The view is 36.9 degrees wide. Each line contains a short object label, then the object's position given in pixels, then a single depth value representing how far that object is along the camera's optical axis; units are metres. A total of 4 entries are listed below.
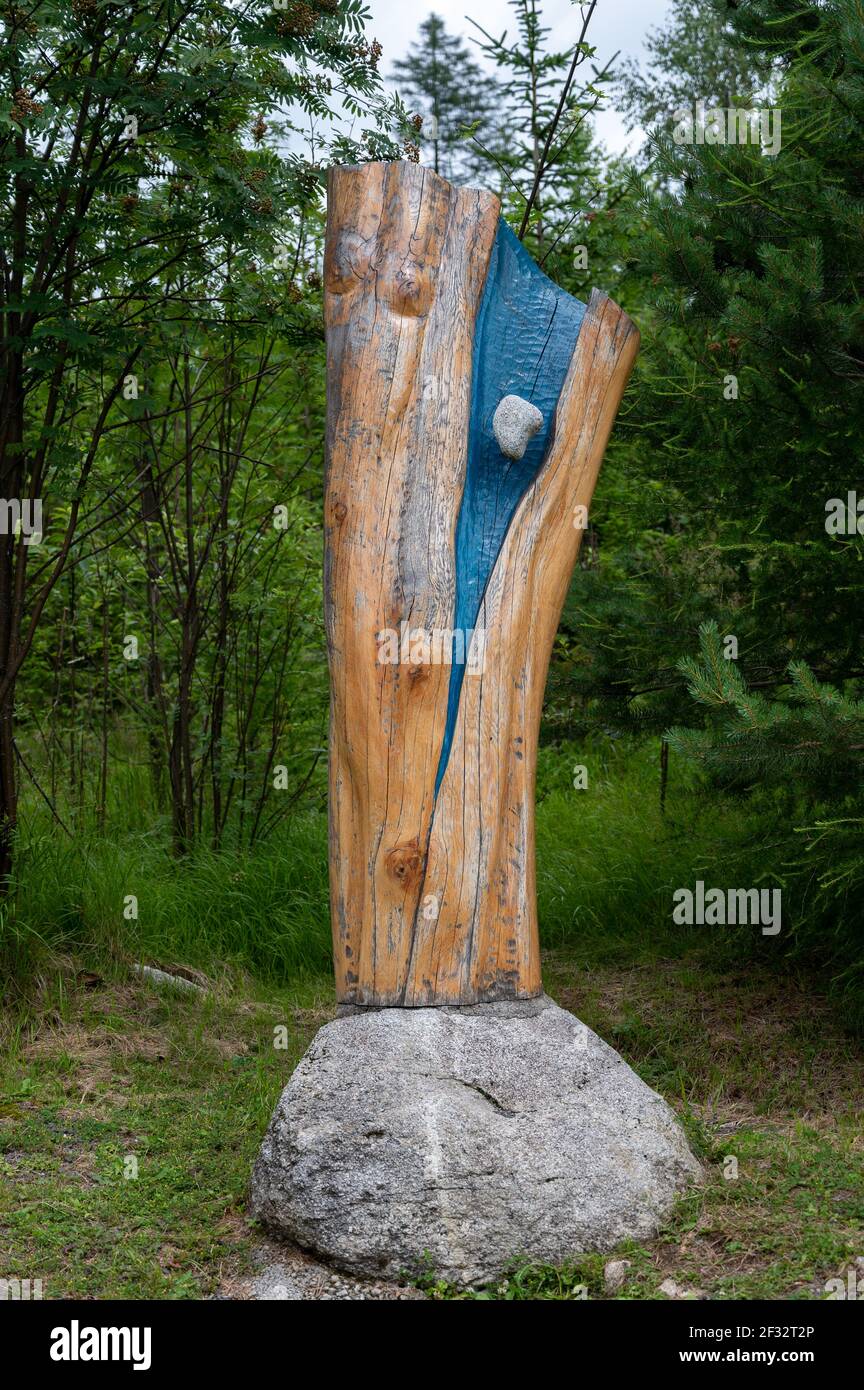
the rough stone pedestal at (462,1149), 3.52
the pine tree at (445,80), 20.91
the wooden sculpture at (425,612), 3.96
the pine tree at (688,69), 19.09
